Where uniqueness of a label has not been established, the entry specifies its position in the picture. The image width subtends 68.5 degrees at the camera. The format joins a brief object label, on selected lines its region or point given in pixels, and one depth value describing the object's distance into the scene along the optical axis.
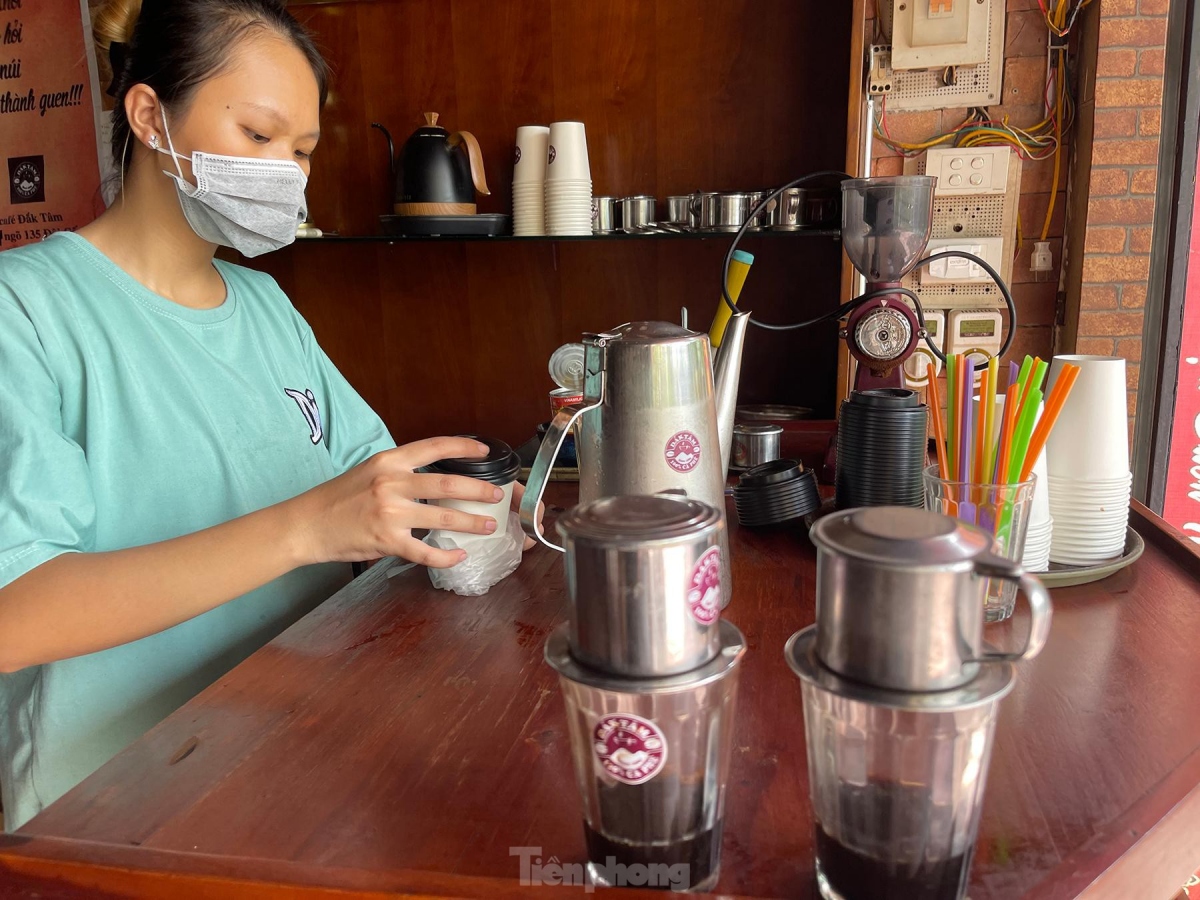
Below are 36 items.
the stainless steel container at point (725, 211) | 2.31
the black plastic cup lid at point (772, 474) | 1.16
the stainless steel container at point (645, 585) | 0.44
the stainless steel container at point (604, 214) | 2.43
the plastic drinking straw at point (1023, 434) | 0.83
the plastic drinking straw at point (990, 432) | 0.85
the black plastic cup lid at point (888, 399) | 1.05
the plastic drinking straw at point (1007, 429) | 0.84
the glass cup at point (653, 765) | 0.46
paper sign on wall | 2.88
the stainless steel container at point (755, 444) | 1.52
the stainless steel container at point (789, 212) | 2.29
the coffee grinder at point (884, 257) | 1.29
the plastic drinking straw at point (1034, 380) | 0.82
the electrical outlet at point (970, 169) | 2.31
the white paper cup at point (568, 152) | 2.34
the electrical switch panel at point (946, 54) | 2.25
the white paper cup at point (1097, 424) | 0.97
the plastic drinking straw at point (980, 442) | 0.85
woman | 0.88
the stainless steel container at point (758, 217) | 2.31
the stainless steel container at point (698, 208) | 2.34
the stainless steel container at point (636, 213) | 2.41
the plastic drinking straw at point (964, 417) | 0.85
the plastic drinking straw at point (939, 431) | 0.87
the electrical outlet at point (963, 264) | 2.36
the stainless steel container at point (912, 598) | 0.41
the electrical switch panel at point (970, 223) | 2.32
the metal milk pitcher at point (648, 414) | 0.81
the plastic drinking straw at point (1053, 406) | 0.81
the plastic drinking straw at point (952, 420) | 0.87
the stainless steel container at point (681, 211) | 2.38
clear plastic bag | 0.96
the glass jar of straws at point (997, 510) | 0.85
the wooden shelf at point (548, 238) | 2.30
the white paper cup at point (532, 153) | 2.42
